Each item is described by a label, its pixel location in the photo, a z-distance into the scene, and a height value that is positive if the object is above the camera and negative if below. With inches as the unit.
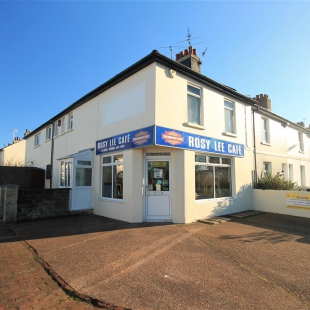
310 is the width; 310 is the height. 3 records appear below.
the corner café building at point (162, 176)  326.6 +3.5
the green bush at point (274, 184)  454.0 -10.2
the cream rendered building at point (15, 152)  1093.4 +128.0
